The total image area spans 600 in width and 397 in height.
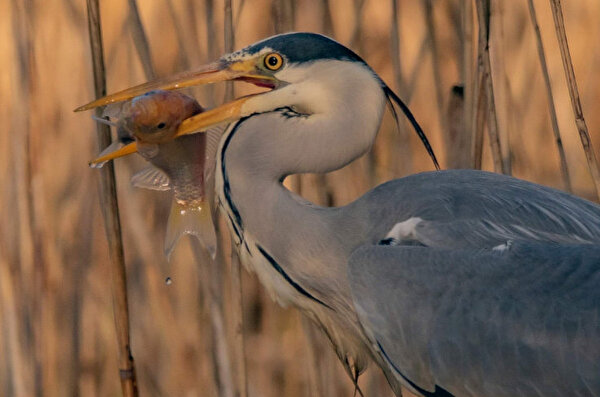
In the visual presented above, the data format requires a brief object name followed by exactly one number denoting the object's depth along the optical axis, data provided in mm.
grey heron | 7477
